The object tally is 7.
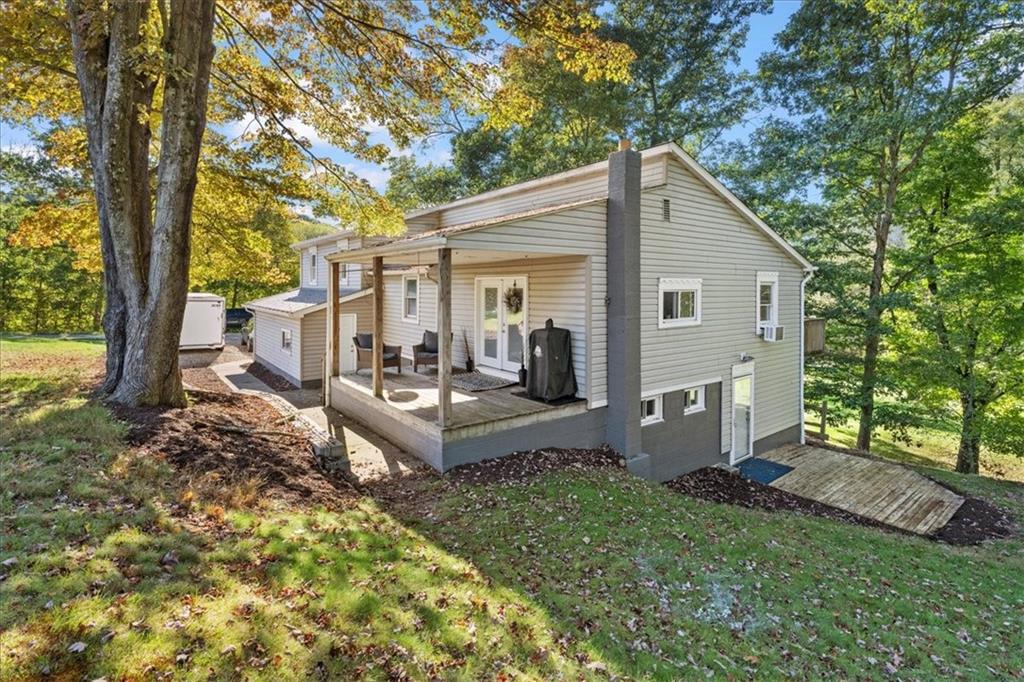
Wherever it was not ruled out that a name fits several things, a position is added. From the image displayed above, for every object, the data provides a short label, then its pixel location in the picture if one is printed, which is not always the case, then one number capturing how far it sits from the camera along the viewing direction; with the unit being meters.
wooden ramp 9.78
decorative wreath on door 10.48
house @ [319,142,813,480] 8.09
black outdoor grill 8.88
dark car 32.62
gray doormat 10.02
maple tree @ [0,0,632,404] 7.41
